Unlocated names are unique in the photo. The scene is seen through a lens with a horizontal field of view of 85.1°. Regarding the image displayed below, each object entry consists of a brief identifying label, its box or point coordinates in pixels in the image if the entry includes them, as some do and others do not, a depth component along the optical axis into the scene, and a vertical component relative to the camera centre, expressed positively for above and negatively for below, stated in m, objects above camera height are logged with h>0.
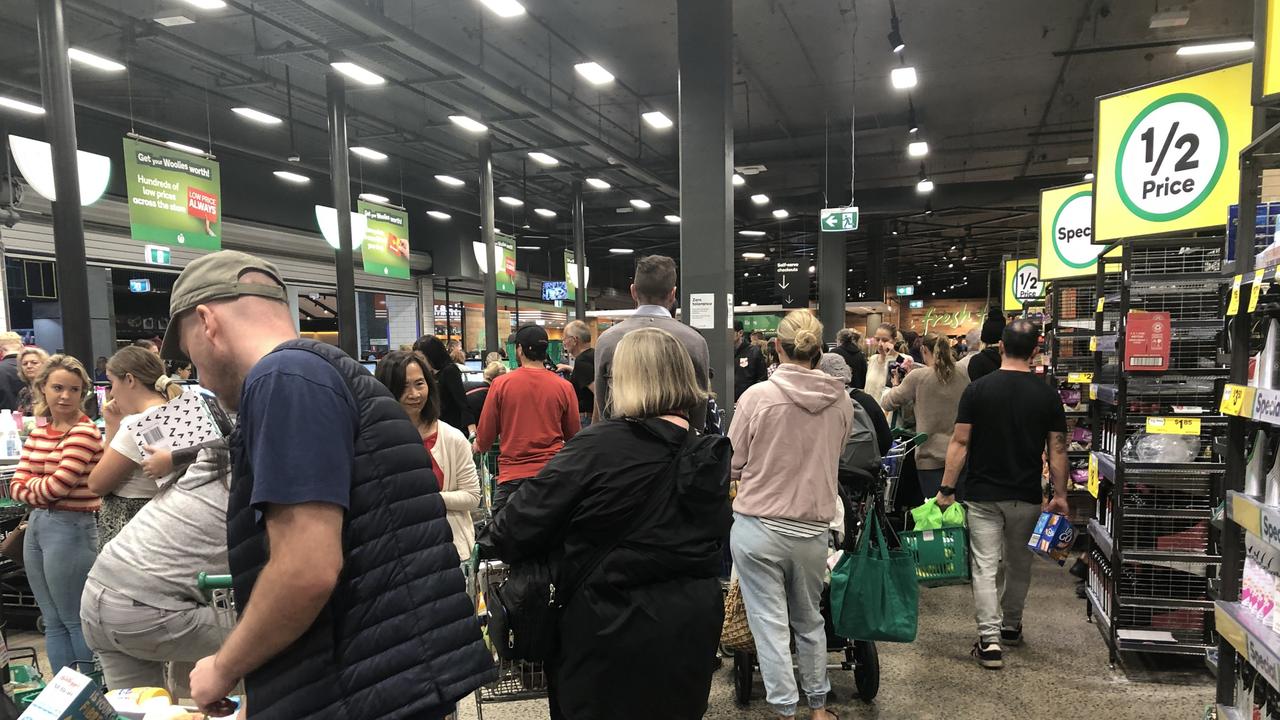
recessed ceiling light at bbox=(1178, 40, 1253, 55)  8.08 +3.12
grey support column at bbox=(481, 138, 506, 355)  13.06 +1.60
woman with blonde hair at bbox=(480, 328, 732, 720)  1.78 -0.61
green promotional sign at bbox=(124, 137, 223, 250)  7.46 +1.52
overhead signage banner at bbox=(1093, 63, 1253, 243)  3.49 +0.82
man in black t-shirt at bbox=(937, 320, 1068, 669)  3.80 -0.83
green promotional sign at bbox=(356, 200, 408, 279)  11.20 +1.41
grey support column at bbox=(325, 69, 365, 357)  9.88 +2.25
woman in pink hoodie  2.90 -0.79
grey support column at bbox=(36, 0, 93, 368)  6.01 +1.49
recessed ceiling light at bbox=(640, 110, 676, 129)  10.29 +3.00
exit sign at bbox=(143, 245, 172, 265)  11.20 +1.24
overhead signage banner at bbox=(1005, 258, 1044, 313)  11.61 +0.49
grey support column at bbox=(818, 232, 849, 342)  16.45 +0.84
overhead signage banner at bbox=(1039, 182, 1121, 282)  6.01 +0.67
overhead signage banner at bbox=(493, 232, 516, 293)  14.66 +1.25
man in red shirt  4.26 -0.58
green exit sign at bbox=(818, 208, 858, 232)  11.41 +1.56
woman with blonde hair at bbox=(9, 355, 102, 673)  3.40 -0.84
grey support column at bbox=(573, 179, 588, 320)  16.77 +1.69
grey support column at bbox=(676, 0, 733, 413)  6.54 +1.49
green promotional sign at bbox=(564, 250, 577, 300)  17.39 +1.21
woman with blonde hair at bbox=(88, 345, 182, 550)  2.92 -0.45
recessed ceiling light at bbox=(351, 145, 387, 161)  12.12 +3.10
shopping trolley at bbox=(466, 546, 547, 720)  2.22 -1.17
